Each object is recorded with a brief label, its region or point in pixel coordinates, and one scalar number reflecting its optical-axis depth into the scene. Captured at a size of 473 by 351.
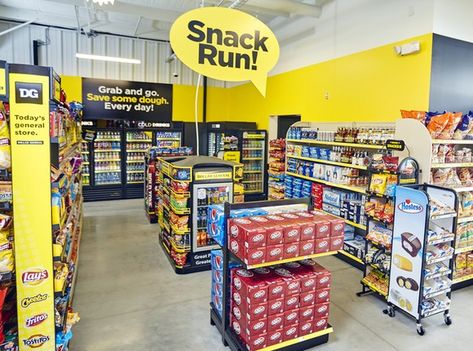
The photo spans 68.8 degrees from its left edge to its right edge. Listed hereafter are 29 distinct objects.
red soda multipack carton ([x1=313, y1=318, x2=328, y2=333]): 3.20
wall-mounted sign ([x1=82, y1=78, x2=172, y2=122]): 8.28
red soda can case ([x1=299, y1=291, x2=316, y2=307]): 3.06
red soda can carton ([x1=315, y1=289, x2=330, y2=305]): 3.14
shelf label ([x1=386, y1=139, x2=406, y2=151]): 4.16
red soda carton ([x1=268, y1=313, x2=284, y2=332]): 2.95
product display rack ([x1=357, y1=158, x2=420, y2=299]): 4.01
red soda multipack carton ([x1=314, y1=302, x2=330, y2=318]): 3.17
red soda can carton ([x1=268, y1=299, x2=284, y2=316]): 2.92
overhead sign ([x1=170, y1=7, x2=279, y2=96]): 2.84
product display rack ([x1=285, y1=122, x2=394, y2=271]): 5.17
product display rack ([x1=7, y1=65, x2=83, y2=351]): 2.32
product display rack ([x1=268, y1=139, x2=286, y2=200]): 8.09
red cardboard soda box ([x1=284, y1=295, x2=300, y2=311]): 2.99
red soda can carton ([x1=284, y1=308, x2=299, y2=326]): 3.02
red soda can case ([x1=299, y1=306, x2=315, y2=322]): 3.09
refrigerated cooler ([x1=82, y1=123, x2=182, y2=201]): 9.40
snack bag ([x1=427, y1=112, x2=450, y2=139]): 4.14
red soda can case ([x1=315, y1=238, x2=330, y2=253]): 3.00
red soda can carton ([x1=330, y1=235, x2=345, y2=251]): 3.07
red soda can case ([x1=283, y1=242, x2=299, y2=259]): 2.88
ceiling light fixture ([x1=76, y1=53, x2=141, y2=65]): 8.20
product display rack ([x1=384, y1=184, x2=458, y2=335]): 3.49
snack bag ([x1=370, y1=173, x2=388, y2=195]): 4.18
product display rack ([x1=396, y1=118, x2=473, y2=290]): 4.10
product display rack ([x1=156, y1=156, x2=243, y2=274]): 4.80
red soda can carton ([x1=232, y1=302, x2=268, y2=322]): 2.85
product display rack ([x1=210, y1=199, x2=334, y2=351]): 3.04
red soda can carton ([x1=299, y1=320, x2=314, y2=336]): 3.12
